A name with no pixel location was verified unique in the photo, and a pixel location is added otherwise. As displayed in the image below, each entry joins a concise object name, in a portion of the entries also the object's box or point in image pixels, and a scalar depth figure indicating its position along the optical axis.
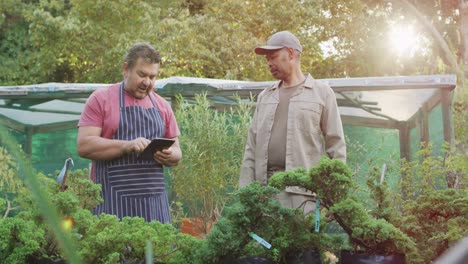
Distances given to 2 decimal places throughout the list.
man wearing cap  4.53
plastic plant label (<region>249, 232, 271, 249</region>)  2.41
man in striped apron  4.07
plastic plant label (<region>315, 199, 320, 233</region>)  2.52
